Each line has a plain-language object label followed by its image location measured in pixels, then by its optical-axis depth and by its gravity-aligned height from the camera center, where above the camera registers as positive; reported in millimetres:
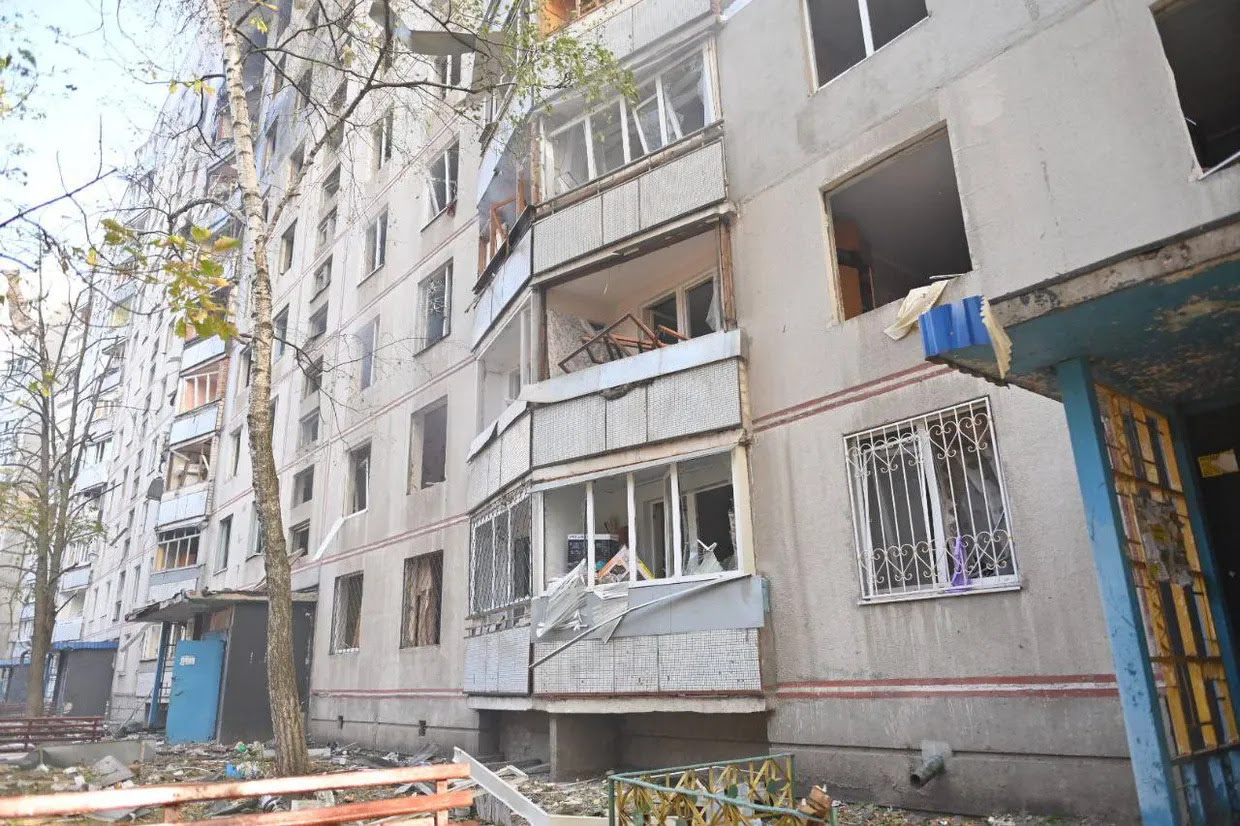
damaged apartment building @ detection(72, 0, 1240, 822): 7188 +2920
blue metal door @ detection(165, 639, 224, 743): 18297 -278
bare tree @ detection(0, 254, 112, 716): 20188 +4996
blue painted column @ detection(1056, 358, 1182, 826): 4223 +183
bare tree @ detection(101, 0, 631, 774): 6047 +7297
